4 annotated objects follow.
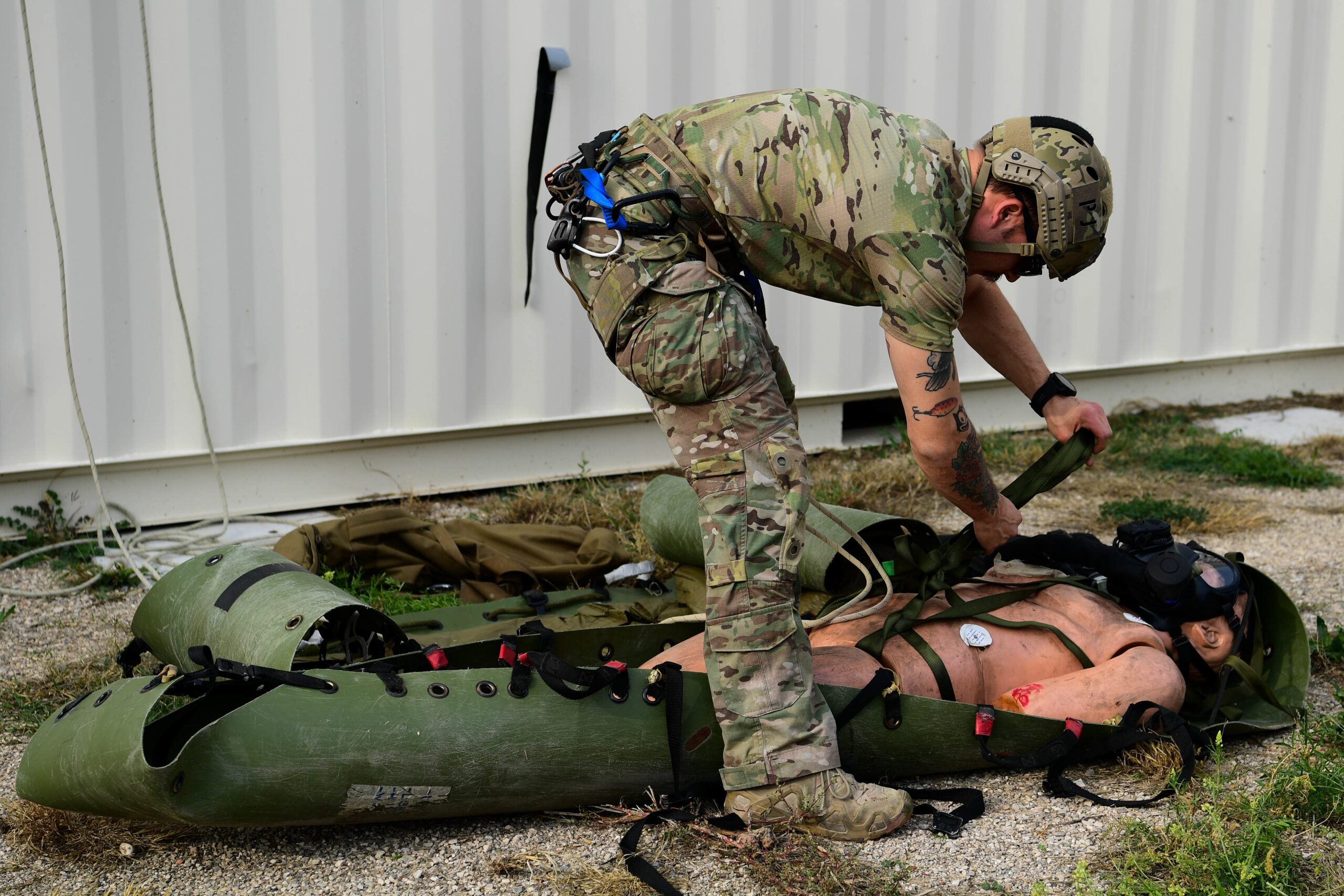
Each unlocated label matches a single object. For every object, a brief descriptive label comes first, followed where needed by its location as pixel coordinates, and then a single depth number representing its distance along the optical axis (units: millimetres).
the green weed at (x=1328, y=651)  3732
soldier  2635
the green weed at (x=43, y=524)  4902
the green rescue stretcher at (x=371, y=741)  2445
